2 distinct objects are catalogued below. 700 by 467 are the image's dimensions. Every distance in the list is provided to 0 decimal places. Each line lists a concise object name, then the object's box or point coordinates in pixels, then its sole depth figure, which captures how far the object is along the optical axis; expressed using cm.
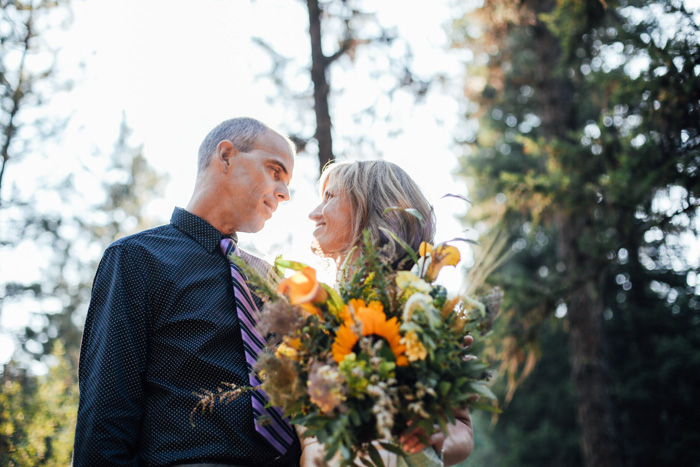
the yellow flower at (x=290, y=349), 171
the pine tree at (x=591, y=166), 539
